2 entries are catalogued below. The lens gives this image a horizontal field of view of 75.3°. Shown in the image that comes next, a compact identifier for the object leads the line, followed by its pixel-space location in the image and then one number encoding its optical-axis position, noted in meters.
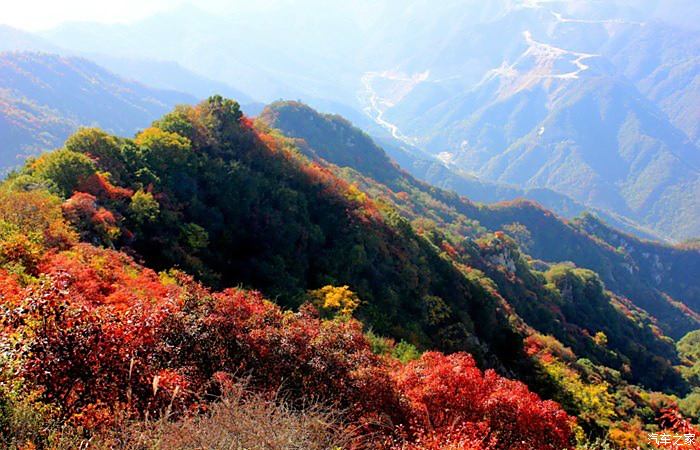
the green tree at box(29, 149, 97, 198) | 25.47
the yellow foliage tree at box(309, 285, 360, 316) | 26.70
